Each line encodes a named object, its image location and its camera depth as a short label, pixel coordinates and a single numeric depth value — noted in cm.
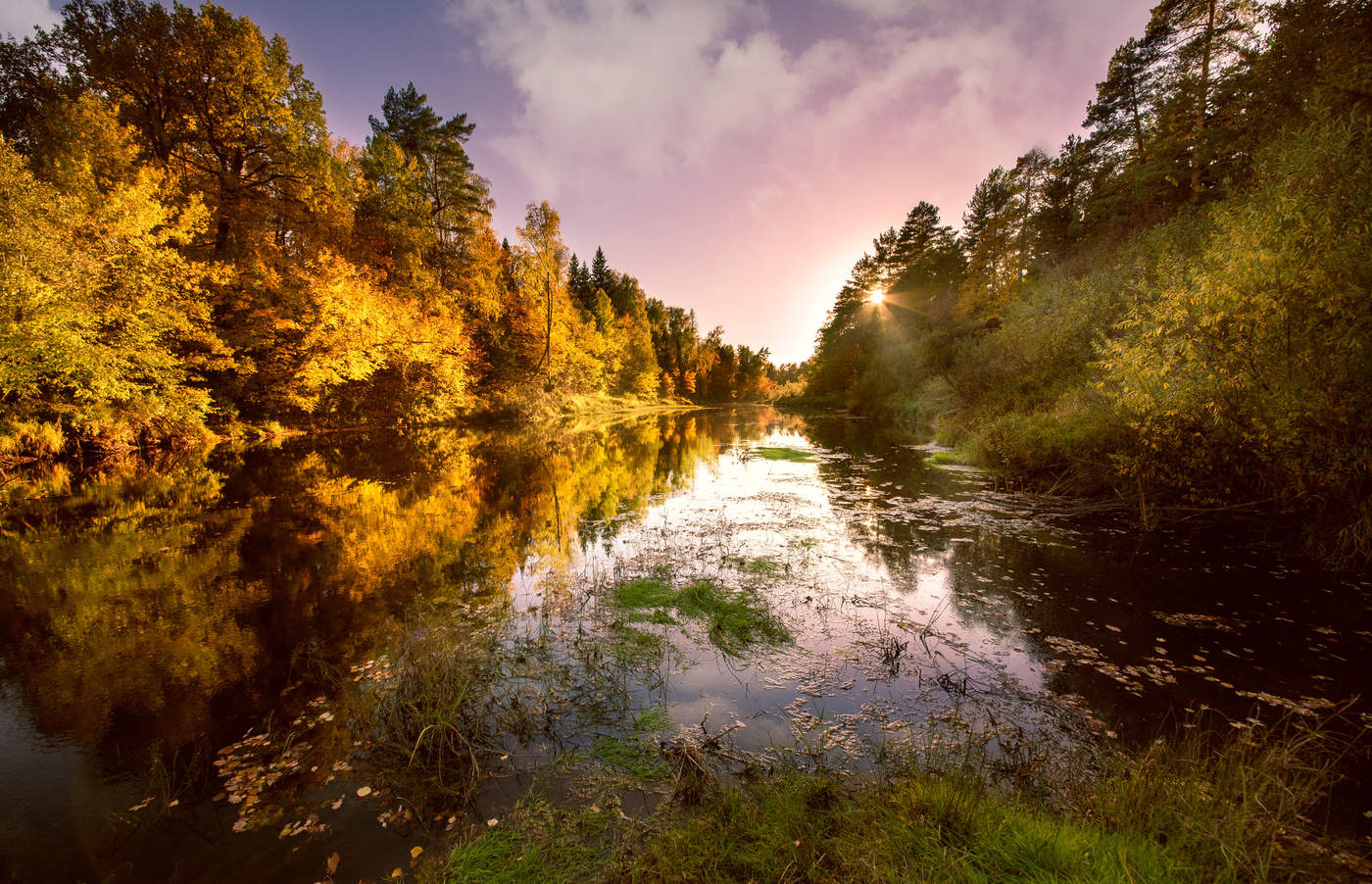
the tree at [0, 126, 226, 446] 1288
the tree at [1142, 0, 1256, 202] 2312
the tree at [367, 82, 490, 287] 3331
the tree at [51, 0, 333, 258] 1923
